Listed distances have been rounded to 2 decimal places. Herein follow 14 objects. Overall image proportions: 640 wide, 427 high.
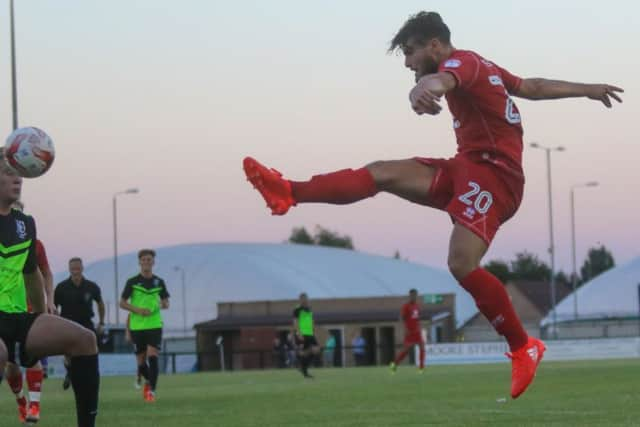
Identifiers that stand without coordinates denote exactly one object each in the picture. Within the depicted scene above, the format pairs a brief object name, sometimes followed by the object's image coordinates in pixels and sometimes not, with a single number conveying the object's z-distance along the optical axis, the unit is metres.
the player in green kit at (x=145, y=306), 20.86
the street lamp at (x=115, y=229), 68.94
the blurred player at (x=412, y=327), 34.31
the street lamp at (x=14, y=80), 32.34
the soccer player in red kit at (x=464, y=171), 7.96
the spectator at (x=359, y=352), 57.18
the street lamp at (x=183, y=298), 86.62
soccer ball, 9.16
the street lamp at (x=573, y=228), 74.89
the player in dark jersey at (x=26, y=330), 8.59
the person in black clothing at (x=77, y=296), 20.83
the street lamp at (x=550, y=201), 67.94
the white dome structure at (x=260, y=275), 88.62
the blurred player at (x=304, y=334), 31.33
